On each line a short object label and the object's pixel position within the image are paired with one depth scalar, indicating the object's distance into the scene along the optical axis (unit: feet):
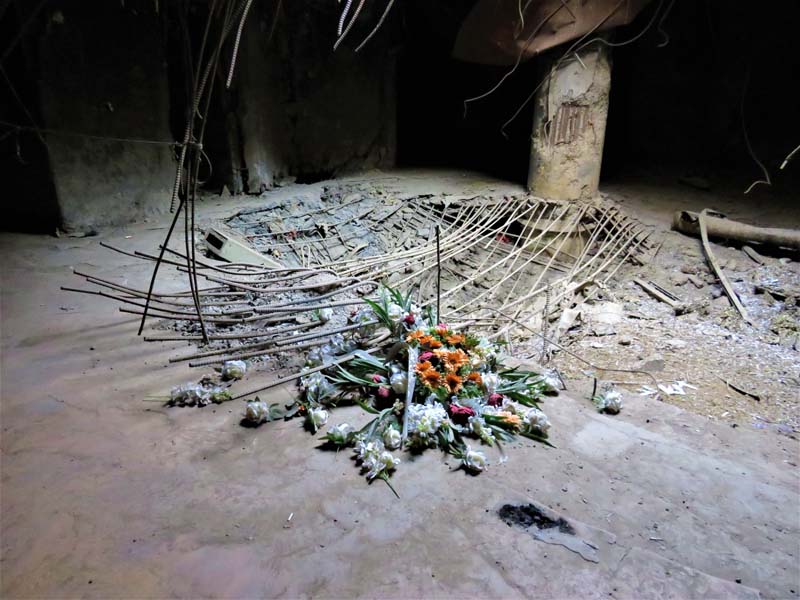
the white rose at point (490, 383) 5.29
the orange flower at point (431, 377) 5.23
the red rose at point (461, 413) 4.96
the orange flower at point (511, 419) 4.96
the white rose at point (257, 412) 4.86
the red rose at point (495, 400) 5.22
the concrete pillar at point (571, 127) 13.14
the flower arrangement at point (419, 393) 4.66
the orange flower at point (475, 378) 5.36
